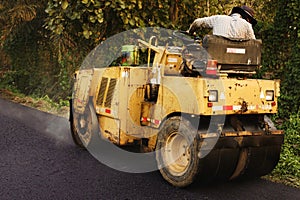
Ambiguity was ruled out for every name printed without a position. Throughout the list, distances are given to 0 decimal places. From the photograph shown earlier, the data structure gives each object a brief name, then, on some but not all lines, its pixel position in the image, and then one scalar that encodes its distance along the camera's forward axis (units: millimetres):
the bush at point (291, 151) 5430
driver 4941
